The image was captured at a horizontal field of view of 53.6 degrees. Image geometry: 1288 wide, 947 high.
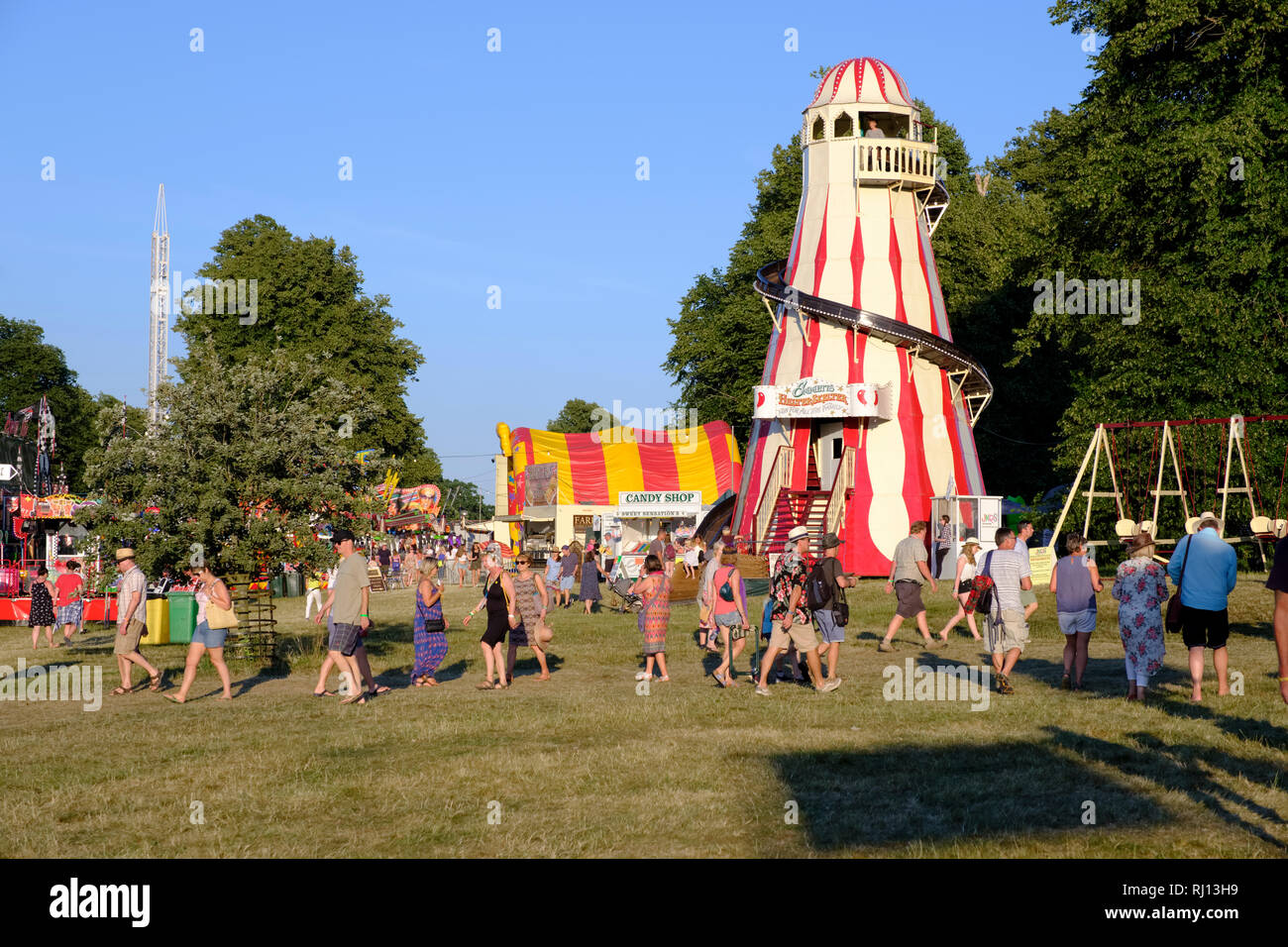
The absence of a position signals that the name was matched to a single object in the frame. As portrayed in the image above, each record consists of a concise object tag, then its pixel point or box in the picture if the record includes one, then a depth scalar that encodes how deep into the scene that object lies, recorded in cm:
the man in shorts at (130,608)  1565
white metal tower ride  7175
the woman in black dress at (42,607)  2266
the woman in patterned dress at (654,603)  1603
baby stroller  2805
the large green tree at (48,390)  7206
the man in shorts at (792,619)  1470
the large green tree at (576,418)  12988
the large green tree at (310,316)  5269
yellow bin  2248
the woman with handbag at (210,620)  1493
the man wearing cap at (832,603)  1480
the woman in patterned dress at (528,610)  1677
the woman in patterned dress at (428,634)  1650
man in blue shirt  1232
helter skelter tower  3472
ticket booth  3200
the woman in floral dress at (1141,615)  1297
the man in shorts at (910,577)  1947
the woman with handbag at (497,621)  1612
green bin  2244
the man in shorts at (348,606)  1441
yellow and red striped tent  4922
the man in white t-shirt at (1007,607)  1425
